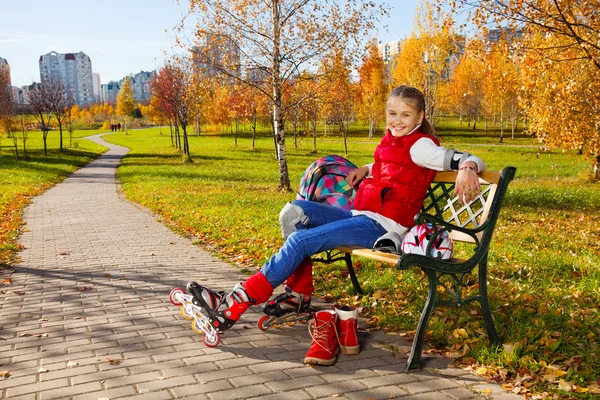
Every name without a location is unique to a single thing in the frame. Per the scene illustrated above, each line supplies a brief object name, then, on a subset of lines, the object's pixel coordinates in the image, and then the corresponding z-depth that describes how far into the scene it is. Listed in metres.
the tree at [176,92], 32.16
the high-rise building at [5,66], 60.43
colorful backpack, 4.75
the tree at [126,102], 87.69
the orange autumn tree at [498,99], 47.84
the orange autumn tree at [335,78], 16.38
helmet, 3.56
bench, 3.42
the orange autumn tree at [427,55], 35.12
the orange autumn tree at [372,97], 49.88
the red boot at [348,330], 3.76
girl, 3.72
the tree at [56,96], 37.03
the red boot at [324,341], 3.58
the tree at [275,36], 15.72
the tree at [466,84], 57.38
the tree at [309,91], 16.48
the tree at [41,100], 36.47
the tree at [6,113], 32.41
